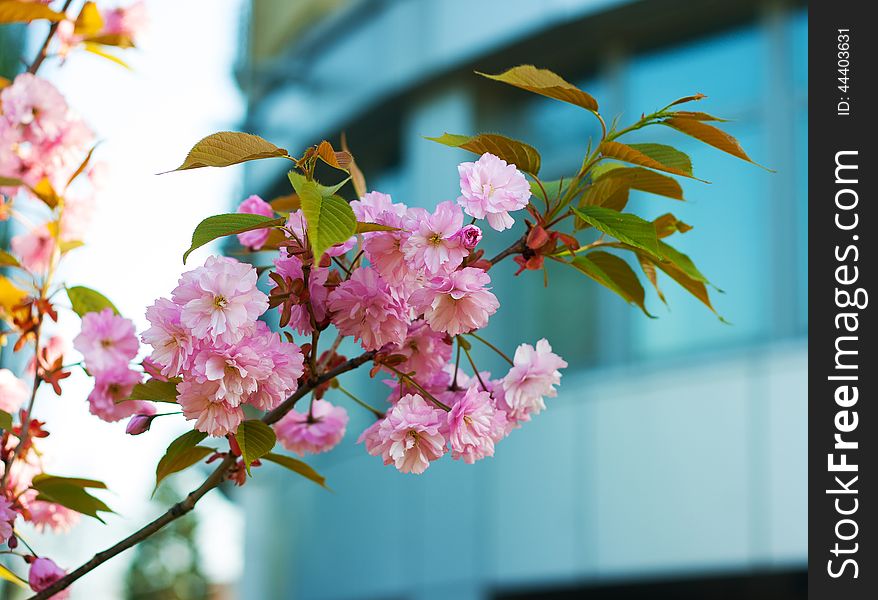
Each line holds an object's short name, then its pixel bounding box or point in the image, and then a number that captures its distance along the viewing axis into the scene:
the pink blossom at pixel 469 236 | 0.99
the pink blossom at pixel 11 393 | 1.35
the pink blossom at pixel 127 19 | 1.80
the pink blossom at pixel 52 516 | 1.34
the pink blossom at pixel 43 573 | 1.17
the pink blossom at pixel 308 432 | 1.32
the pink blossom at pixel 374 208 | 1.05
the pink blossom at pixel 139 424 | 1.14
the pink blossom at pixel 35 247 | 1.63
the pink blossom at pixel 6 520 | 1.11
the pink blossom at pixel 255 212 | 1.22
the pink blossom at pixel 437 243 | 0.98
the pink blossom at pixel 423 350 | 1.11
